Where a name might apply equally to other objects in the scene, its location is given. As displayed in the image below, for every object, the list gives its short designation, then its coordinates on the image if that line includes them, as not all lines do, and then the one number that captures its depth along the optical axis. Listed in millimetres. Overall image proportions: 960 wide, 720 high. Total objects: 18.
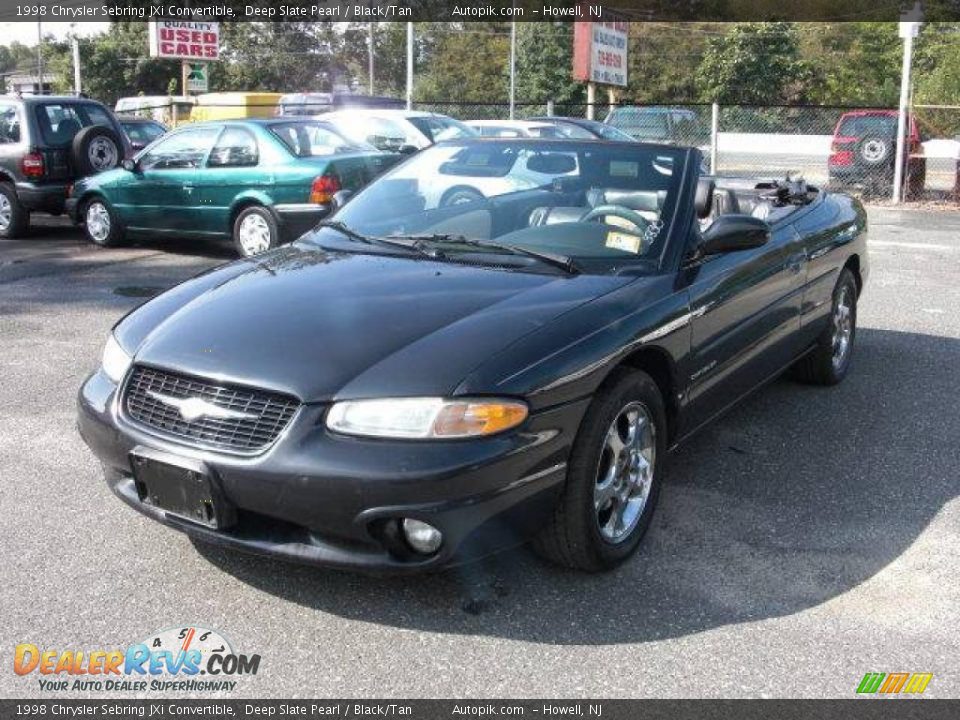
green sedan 9867
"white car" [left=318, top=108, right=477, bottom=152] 13055
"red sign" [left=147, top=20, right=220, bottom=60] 24266
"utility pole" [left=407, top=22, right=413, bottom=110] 20375
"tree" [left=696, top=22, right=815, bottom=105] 36594
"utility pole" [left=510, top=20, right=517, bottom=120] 20750
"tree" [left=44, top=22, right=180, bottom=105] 51250
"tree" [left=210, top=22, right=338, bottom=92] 53062
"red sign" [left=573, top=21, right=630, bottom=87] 22359
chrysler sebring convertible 3020
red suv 17844
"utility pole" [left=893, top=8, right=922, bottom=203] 16484
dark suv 12078
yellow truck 26656
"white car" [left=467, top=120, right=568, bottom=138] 15781
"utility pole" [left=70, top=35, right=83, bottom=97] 30378
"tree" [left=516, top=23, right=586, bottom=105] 38469
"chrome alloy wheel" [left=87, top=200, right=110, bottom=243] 11453
